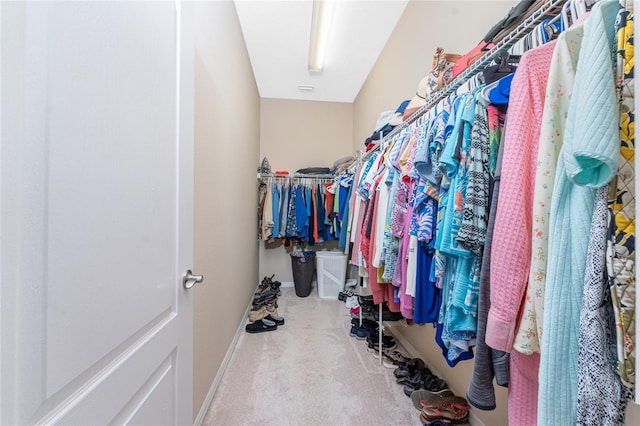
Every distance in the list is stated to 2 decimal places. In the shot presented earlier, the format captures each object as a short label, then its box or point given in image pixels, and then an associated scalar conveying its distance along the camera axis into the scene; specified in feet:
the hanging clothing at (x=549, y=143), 1.84
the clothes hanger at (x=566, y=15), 2.15
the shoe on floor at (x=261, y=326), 7.94
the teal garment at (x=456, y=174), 2.62
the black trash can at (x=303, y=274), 11.41
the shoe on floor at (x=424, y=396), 4.75
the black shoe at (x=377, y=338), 7.01
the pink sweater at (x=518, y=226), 2.02
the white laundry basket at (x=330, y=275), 11.18
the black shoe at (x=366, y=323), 7.75
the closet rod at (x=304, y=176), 12.04
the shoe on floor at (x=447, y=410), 4.37
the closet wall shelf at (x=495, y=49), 2.38
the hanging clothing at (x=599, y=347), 1.47
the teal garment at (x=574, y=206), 1.46
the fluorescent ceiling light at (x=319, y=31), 6.89
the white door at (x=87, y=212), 1.14
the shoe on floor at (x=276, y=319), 8.43
